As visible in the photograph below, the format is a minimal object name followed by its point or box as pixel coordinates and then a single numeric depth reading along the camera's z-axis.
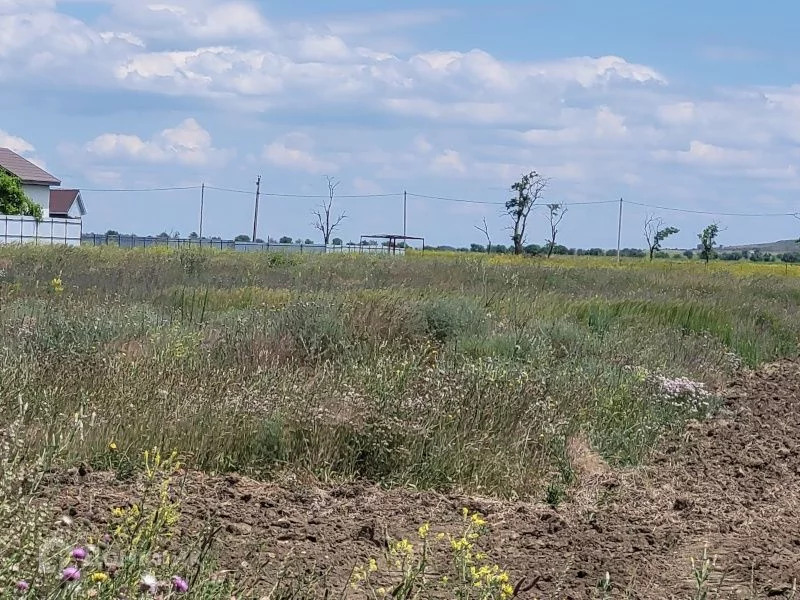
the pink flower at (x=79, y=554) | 2.86
